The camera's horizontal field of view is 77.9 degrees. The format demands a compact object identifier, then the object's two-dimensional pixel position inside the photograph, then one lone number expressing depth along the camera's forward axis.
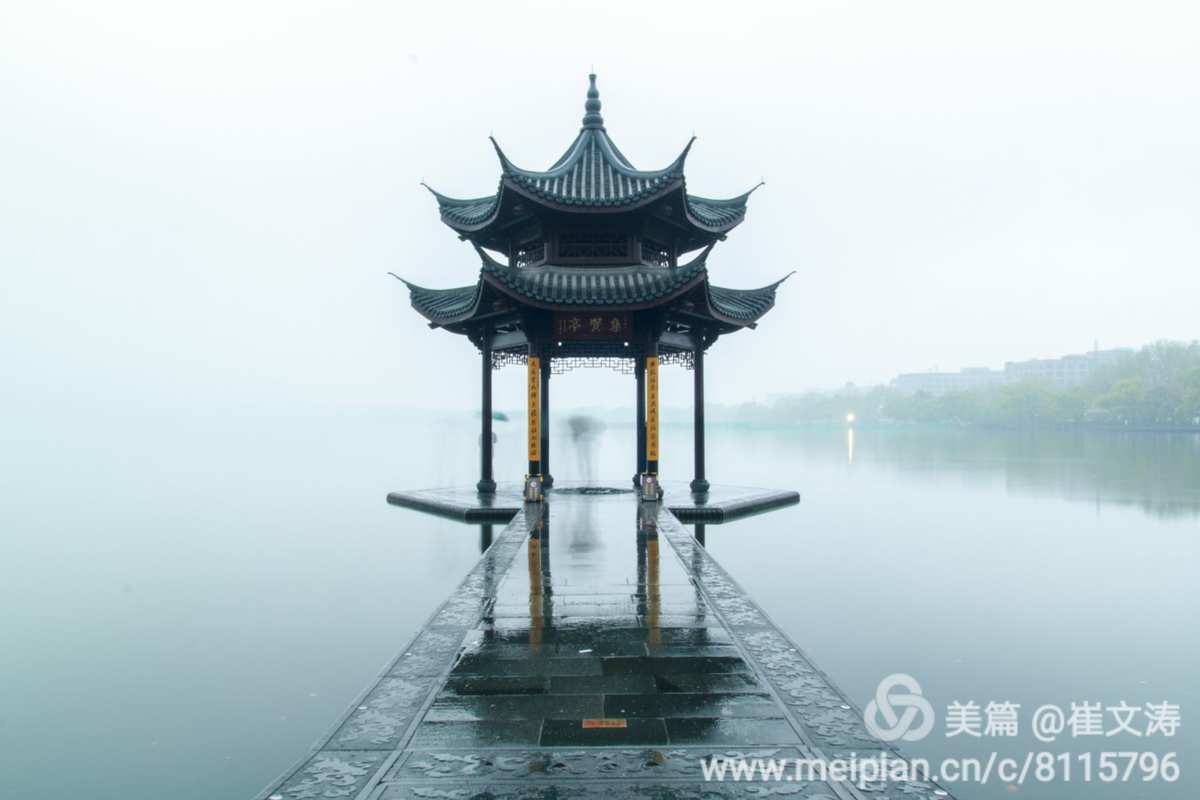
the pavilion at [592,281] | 15.84
